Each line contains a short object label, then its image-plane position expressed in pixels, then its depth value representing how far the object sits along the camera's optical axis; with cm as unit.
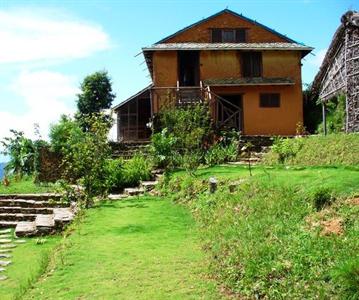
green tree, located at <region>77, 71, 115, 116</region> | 4066
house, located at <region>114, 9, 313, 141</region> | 2809
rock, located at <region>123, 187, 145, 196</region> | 1568
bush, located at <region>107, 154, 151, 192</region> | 1673
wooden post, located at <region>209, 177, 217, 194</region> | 1234
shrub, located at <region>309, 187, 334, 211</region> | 756
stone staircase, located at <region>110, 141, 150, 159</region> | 2173
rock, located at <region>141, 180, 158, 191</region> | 1612
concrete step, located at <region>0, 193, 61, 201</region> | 1548
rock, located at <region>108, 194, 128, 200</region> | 1524
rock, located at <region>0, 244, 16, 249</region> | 1073
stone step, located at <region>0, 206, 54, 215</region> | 1442
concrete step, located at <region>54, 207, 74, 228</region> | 1203
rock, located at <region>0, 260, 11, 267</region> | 899
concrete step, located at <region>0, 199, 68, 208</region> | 1482
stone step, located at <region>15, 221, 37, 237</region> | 1182
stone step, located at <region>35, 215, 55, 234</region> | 1187
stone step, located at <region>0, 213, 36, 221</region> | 1411
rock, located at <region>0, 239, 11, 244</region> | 1127
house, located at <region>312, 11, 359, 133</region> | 1825
